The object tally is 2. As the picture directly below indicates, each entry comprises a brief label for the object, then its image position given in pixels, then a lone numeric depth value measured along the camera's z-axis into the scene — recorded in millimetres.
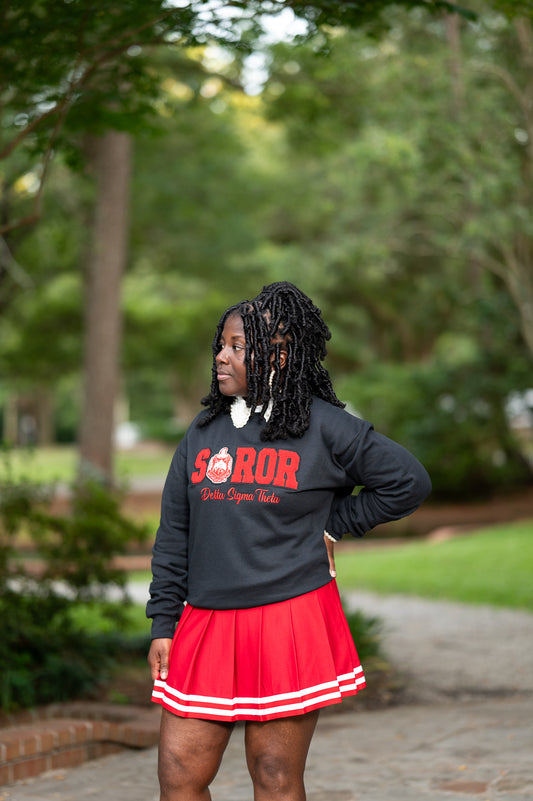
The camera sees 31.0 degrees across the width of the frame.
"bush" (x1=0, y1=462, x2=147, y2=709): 6352
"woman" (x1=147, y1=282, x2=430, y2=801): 2688
